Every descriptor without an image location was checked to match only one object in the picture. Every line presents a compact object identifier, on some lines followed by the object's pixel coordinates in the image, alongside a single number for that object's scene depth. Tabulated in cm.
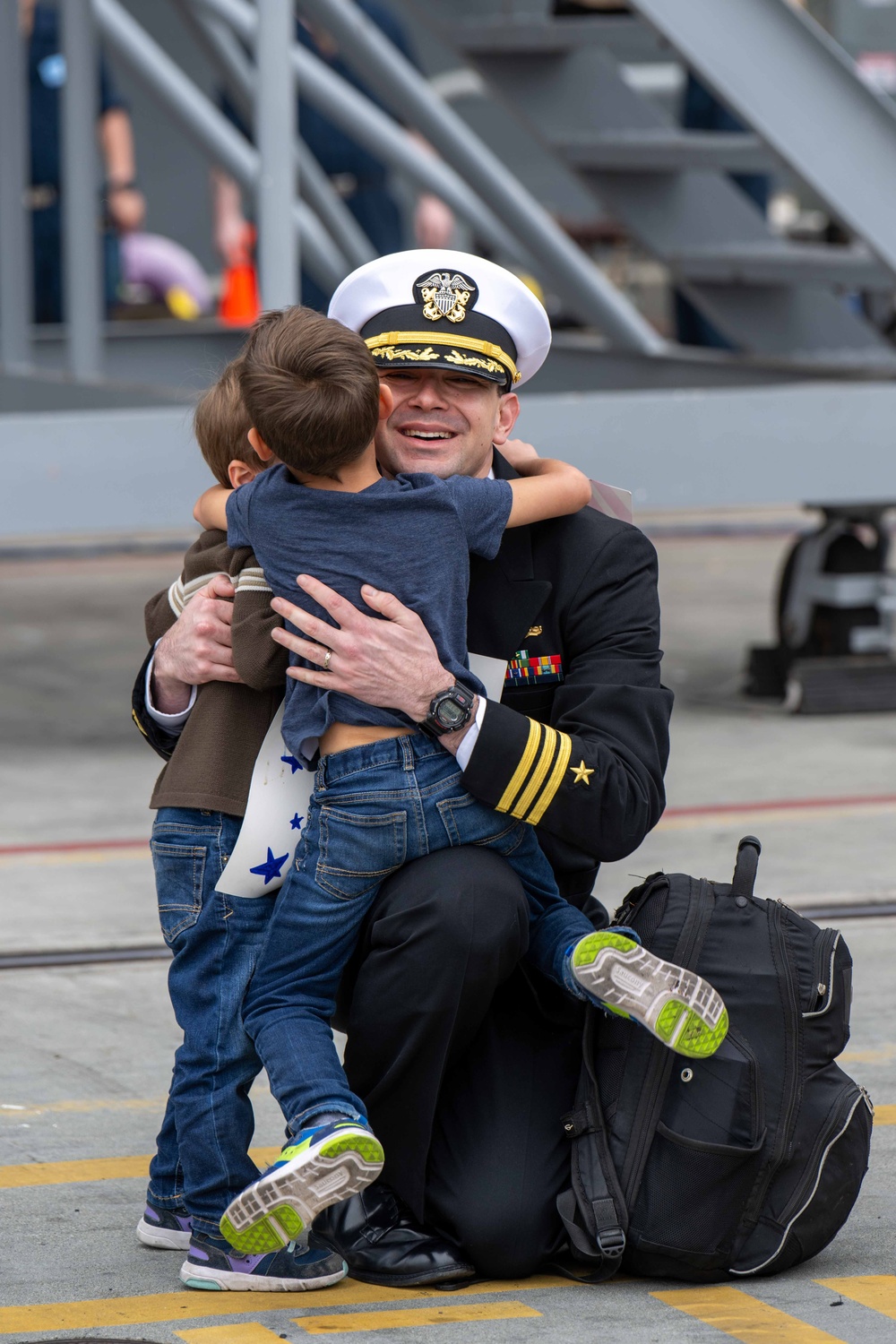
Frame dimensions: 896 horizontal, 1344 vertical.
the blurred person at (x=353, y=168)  2886
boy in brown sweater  598
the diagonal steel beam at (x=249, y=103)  2055
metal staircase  1316
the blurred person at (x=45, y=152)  2659
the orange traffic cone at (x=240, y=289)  3541
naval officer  586
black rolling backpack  586
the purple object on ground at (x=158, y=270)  3703
